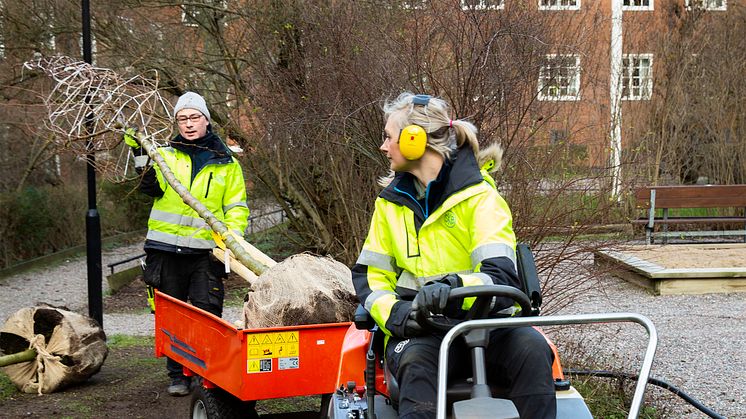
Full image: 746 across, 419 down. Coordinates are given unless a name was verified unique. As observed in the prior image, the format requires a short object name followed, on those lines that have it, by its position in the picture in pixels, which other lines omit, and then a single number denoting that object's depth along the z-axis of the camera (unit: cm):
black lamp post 1412
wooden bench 2325
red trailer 808
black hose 957
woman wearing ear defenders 556
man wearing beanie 1135
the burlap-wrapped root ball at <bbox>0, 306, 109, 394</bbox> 1160
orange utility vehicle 509
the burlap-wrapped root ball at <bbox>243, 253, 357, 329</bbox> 919
